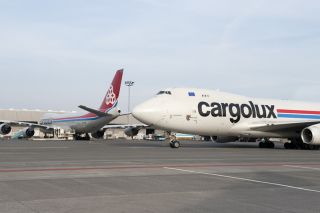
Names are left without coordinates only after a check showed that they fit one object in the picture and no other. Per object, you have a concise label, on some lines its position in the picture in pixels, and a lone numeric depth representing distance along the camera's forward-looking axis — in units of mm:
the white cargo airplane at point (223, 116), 27891
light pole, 79812
